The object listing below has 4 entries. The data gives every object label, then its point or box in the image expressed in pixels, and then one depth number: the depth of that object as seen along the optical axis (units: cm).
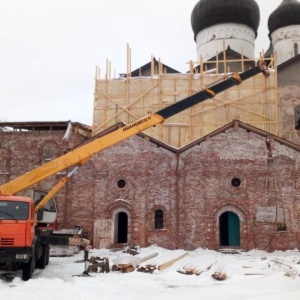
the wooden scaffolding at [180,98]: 2788
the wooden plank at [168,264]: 1514
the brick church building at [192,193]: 2256
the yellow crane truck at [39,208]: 1236
